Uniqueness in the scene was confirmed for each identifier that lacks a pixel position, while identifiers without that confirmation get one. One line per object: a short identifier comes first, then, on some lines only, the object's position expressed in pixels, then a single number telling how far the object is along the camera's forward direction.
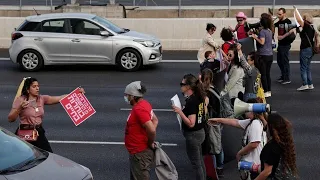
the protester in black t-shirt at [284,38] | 17.53
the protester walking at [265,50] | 16.17
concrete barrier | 23.69
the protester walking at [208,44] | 15.54
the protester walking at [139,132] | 9.09
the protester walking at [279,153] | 7.41
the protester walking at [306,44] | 16.61
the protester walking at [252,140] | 8.49
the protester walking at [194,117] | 9.69
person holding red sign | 9.74
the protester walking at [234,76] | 12.09
